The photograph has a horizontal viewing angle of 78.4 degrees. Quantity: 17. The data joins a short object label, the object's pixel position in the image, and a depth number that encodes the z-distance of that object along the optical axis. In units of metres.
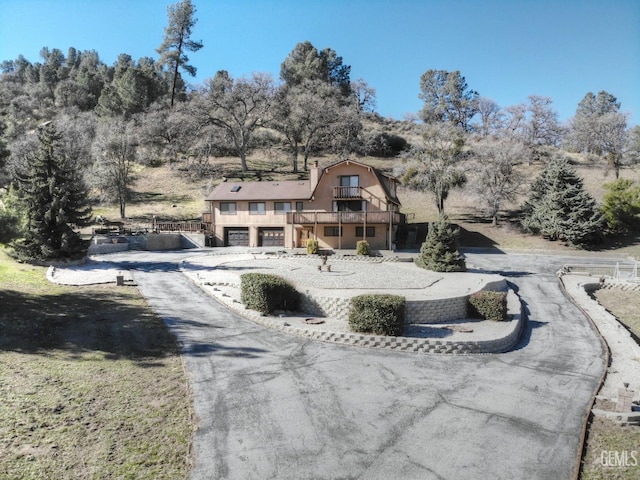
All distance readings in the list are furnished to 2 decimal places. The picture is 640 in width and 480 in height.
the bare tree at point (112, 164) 48.16
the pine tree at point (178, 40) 68.00
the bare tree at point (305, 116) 61.72
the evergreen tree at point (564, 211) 38.66
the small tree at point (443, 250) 27.08
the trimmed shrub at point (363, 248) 34.84
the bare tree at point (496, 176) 45.03
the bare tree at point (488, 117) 67.21
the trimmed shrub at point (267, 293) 17.56
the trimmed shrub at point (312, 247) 35.59
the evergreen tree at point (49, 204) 25.27
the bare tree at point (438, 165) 45.53
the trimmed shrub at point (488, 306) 17.98
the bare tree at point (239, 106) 59.25
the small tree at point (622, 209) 40.56
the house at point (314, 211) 38.00
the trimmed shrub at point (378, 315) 15.44
